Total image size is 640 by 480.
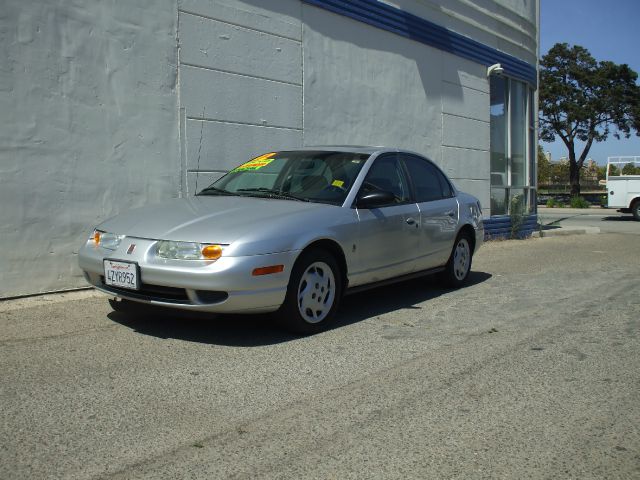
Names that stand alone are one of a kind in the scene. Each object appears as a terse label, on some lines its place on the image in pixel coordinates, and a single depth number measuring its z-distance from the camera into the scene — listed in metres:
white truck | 22.64
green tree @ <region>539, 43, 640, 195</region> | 40.94
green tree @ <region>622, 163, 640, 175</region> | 24.43
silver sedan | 4.69
